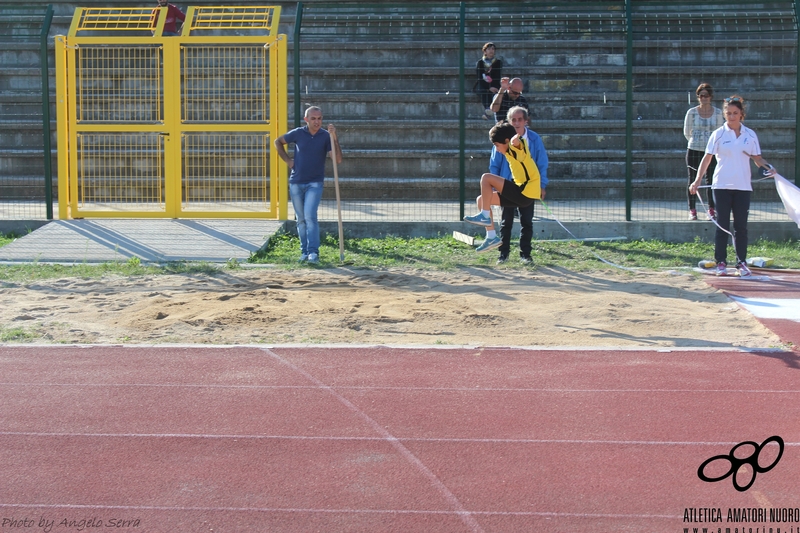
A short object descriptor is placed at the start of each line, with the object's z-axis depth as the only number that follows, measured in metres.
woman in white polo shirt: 10.97
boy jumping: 11.07
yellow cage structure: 14.22
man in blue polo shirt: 12.09
